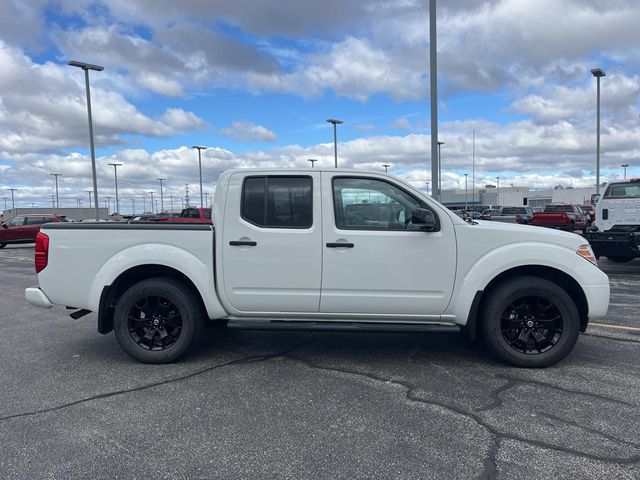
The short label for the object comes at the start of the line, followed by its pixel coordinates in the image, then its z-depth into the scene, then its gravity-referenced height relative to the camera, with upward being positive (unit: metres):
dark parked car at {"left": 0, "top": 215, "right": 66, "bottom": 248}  26.47 -0.42
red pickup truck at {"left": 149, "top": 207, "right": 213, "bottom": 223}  22.47 +0.21
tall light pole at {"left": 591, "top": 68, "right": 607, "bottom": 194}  26.59 +4.99
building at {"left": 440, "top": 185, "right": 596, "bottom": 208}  93.75 +3.26
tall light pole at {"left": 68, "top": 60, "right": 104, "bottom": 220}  21.75 +4.78
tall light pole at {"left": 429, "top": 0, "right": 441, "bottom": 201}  12.84 +3.33
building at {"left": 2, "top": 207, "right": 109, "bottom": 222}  72.31 +1.30
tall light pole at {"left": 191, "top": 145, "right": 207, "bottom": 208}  43.81 +5.89
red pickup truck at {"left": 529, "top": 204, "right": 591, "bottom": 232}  26.47 -0.40
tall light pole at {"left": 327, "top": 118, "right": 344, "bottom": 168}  34.97 +5.39
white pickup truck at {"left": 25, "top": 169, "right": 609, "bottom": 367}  4.79 -0.52
